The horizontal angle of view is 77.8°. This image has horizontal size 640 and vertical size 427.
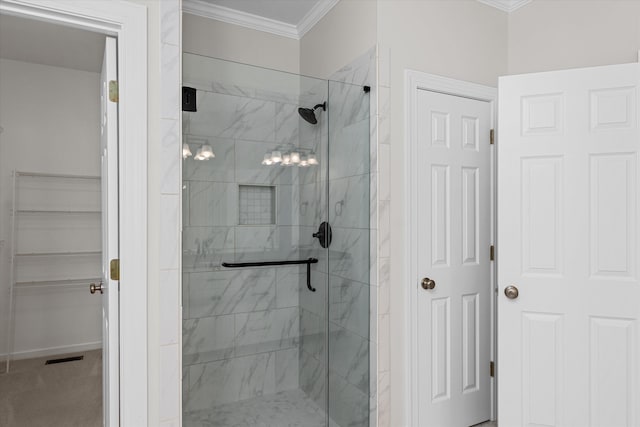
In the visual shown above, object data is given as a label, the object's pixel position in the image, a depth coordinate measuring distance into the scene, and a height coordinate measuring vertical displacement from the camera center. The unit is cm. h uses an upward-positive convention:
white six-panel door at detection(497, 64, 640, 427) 193 -18
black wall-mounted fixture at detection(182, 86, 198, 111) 190 +55
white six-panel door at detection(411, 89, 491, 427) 234 -28
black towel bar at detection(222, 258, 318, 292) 208 -28
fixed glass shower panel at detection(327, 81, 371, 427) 231 -24
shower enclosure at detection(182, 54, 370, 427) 198 -20
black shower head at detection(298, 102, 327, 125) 225 +56
